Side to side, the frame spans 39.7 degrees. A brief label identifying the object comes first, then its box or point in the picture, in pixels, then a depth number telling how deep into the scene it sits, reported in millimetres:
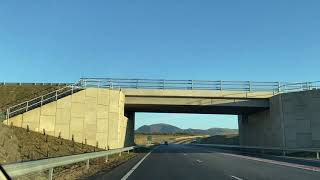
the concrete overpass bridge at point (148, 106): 41875
